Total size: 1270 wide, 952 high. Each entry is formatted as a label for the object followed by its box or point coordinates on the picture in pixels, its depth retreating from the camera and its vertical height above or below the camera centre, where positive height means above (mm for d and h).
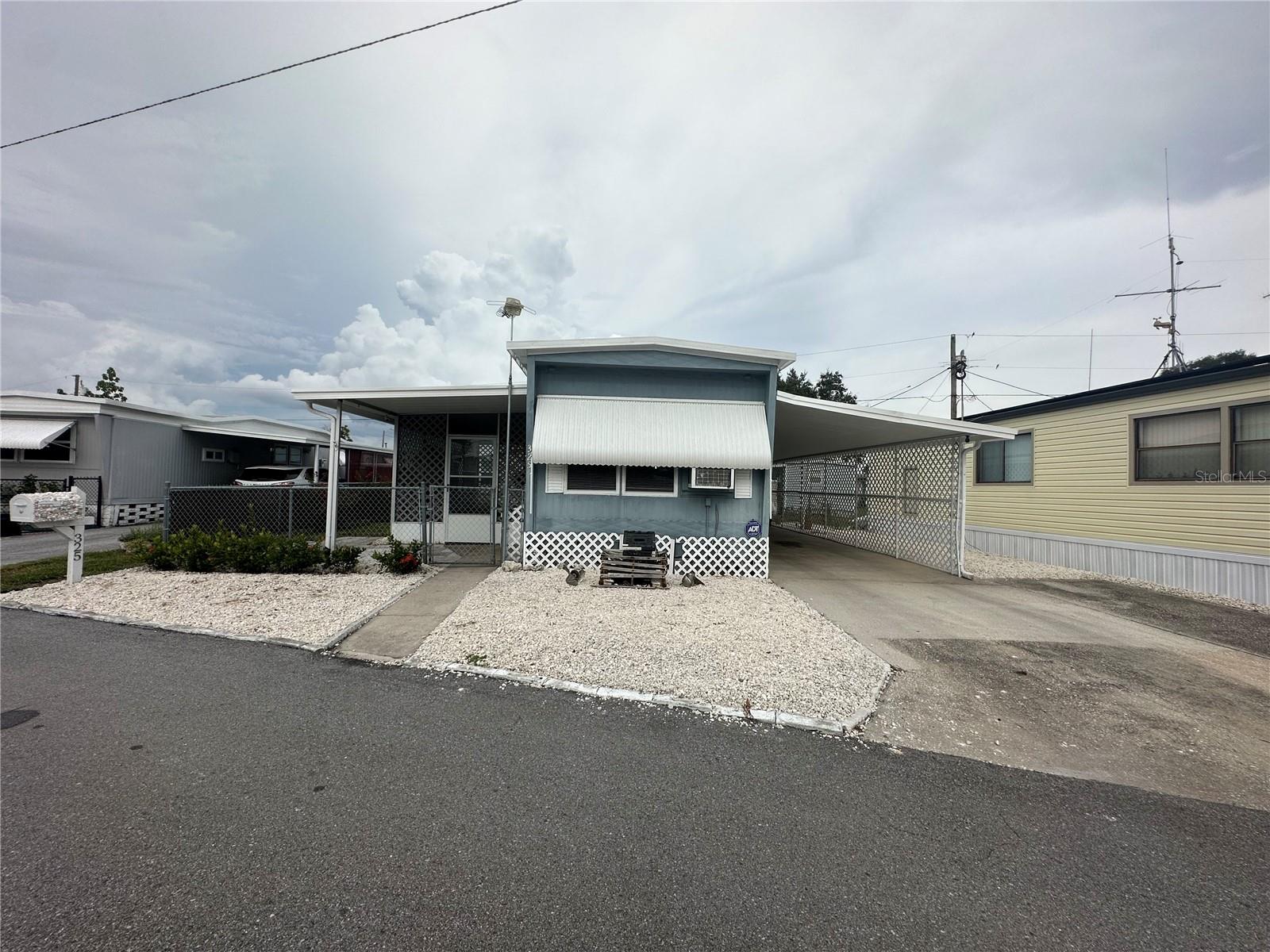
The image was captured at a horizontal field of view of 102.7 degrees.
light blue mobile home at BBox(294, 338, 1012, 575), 8086 +762
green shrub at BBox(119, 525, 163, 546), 8695 -1157
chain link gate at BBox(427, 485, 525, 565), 10242 -775
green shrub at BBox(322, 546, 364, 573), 8062 -1226
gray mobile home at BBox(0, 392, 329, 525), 13289 +787
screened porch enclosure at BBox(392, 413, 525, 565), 10688 +346
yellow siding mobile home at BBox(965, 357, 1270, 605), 7824 +261
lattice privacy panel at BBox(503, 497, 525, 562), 8805 -871
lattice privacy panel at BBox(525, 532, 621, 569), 8531 -1032
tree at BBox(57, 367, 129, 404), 30422 +5596
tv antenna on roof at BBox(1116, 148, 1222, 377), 12945 +4914
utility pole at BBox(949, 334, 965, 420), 17281 +4268
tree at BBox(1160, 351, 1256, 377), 29217 +8232
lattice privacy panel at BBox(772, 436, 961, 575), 10312 -206
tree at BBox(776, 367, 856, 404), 32500 +6703
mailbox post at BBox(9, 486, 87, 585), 6488 -508
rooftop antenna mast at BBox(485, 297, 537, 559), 8531 +2982
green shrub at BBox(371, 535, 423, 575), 7938 -1200
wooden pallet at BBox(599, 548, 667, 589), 7414 -1217
